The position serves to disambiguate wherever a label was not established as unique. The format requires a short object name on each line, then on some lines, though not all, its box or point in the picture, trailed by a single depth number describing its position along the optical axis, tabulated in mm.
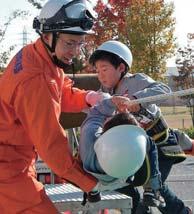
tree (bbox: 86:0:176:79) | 22781
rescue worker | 3459
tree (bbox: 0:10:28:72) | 21666
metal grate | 4332
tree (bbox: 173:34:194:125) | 27312
